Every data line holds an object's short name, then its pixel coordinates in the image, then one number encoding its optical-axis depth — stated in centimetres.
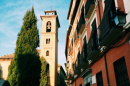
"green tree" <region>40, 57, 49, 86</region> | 2568
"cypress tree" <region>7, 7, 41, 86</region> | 1307
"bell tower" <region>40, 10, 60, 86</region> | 2901
